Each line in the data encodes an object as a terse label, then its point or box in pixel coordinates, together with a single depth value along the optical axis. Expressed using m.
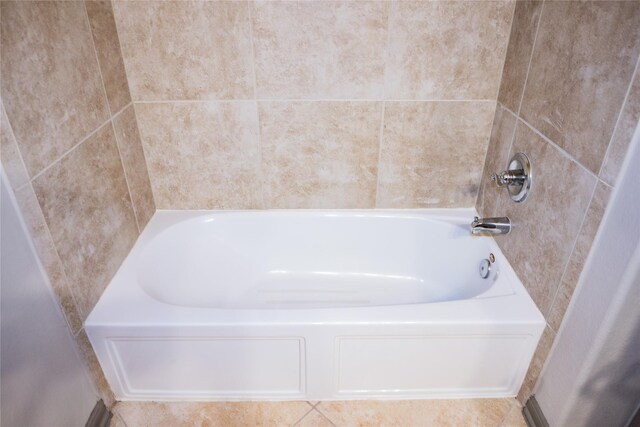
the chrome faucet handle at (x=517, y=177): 1.43
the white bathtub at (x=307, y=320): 1.35
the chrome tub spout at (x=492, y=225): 1.58
